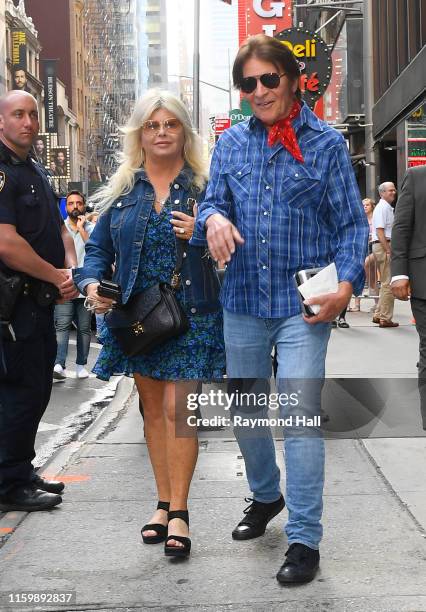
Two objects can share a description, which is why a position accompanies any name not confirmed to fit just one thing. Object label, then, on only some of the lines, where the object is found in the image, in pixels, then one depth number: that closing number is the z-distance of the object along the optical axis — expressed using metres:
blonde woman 4.29
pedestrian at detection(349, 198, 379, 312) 16.86
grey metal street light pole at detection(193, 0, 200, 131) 29.12
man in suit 5.87
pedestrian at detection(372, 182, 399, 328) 13.89
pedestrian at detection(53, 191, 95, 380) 10.64
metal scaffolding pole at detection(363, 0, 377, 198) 24.14
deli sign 16.05
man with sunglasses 3.84
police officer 4.96
